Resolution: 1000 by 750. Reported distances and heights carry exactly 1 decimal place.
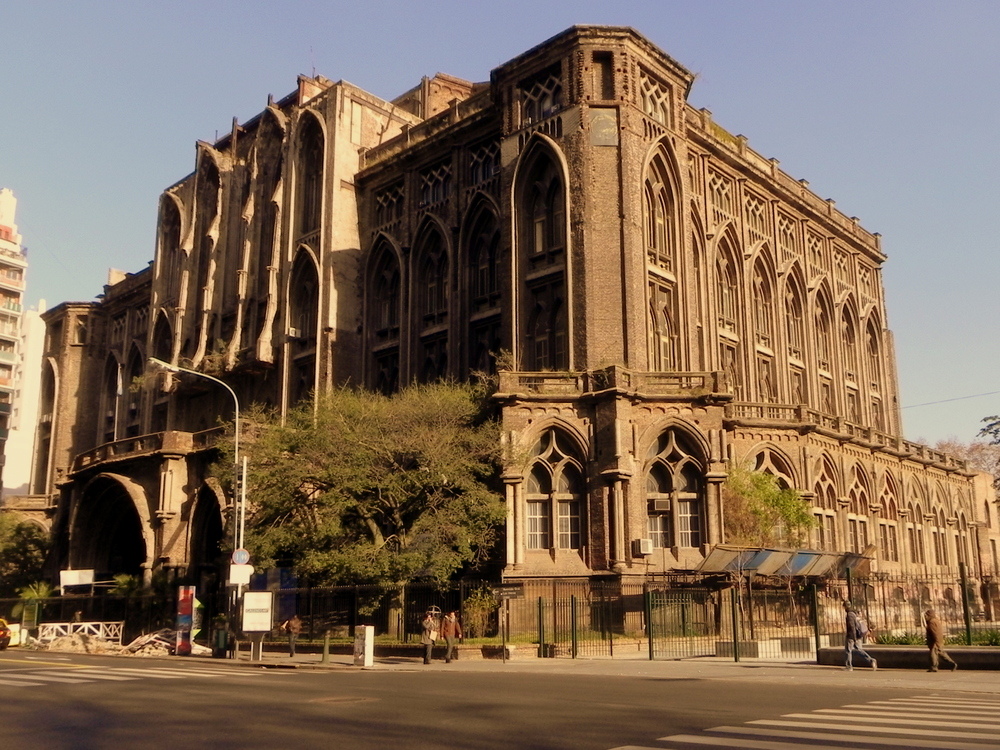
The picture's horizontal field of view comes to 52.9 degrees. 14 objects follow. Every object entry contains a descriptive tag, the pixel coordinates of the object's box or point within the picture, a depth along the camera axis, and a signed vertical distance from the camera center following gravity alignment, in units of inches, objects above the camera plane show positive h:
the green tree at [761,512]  1393.9 +110.1
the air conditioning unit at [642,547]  1257.4 +54.3
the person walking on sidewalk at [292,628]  1199.6 -43.5
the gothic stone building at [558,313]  1338.6 +486.0
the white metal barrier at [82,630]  1609.3 -54.0
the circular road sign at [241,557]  1181.7 +43.1
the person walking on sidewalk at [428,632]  1069.1 -41.6
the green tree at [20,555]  2016.5 +81.9
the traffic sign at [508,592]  1145.4 +0.4
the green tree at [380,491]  1230.3 +128.3
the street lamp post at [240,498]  1237.1 +118.6
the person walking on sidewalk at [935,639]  839.1 -41.2
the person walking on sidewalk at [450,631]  1092.5 -41.5
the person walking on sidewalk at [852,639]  889.5 -43.2
